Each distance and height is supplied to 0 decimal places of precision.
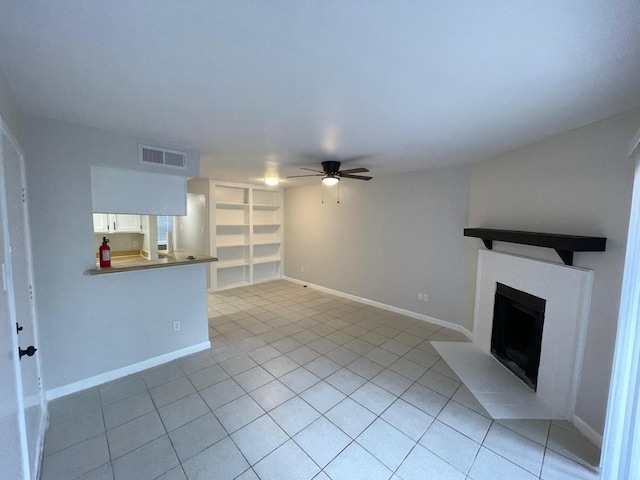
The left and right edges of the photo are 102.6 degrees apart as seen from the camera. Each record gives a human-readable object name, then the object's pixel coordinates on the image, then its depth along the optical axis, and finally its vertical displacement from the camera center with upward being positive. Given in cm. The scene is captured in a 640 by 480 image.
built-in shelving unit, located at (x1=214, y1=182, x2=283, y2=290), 588 -36
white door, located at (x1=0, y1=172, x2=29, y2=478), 107 -81
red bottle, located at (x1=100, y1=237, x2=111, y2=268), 249 -38
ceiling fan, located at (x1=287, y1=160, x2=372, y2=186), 333 +64
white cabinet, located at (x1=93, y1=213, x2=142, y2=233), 488 -15
